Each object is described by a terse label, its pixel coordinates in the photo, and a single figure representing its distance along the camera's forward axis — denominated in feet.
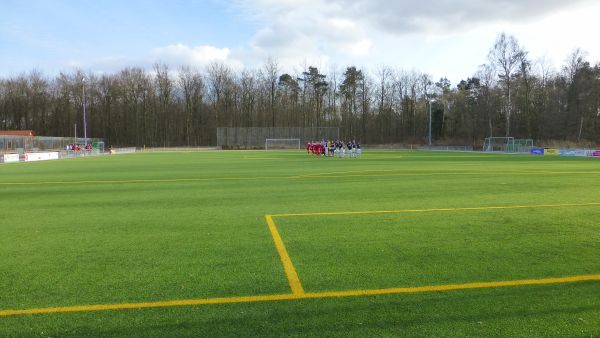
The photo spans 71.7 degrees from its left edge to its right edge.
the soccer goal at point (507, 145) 176.65
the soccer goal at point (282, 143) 262.26
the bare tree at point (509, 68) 228.63
